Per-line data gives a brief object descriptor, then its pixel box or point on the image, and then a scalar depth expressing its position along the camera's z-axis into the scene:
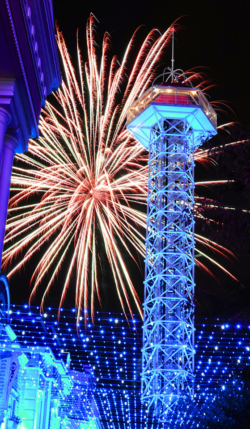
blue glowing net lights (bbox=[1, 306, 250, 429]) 22.36
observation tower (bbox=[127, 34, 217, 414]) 26.42
